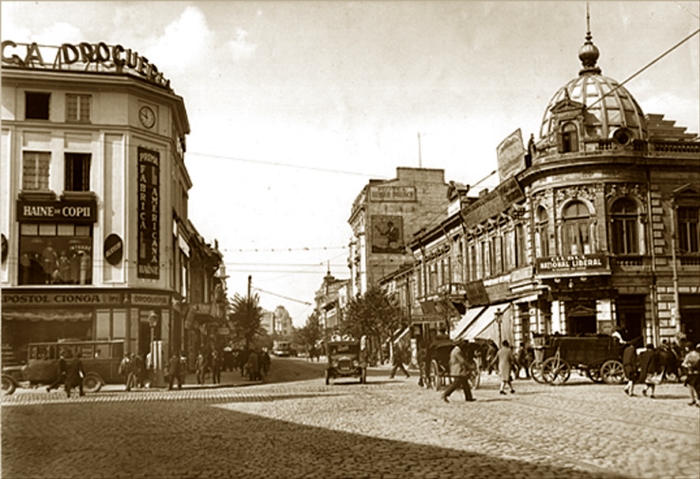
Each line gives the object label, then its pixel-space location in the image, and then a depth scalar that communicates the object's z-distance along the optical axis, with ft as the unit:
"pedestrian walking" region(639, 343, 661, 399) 69.15
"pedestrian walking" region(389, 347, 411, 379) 111.13
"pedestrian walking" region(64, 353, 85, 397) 80.69
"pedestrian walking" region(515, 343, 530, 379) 99.42
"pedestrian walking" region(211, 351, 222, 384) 110.50
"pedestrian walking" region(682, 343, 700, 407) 58.53
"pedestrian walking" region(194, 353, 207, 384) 107.45
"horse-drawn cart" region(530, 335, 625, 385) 83.71
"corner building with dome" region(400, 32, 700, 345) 110.63
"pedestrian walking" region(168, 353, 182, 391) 94.27
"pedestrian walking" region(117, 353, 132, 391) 88.38
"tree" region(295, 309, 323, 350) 370.98
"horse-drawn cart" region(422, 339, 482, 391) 82.53
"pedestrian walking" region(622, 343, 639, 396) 68.28
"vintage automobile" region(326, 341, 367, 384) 102.37
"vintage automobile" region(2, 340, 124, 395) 82.17
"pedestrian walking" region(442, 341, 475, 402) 64.39
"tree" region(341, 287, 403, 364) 187.73
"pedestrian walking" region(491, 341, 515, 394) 72.84
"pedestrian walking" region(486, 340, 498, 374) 107.34
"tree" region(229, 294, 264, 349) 218.18
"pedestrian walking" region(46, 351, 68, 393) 81.87
